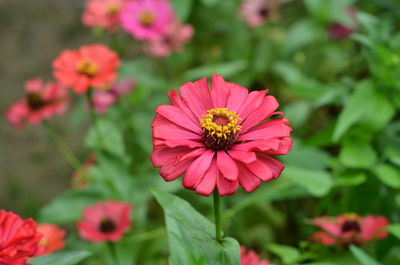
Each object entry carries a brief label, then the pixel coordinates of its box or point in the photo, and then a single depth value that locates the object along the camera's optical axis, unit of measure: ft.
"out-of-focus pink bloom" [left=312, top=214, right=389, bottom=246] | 1.90
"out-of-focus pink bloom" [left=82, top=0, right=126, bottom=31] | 2.49
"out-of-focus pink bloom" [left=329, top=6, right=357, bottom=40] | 2.72
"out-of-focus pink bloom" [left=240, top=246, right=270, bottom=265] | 1.67
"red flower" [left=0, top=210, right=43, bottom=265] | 1.44
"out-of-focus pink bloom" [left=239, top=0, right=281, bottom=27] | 2.72
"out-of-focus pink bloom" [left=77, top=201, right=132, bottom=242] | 1.95
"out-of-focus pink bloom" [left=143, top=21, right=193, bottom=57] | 2.67
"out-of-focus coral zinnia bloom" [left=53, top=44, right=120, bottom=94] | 2.08
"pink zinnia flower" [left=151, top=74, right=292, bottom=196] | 1.46
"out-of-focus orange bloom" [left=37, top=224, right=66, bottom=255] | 1.95
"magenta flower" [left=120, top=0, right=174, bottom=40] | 2.43
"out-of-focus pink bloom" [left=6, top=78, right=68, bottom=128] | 2.28
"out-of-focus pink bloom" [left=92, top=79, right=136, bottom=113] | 2.41
